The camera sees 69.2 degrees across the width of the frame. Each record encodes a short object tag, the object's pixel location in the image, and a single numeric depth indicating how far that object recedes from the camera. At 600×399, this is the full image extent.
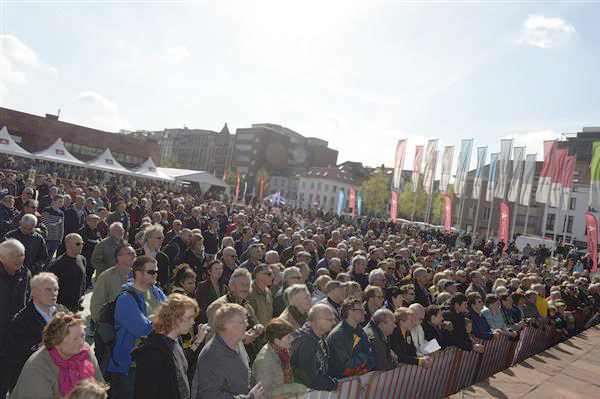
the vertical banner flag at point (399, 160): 30.69
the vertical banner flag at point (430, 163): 30.25
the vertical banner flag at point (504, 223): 22.91
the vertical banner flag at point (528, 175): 27.19
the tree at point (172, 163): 104.86
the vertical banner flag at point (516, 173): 27.52
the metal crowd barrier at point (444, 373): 4.46
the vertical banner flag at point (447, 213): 25.84
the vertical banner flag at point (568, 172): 26.64
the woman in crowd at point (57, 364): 2.75
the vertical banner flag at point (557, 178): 25.81
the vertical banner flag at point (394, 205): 27.41
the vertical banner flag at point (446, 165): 30.14
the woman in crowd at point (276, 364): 3.61
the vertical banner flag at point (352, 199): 33.41
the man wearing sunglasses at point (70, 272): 5.51
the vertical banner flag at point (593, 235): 21.23
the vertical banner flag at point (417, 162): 30.92
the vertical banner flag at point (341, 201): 34.31
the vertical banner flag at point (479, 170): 29.70
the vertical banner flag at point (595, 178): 23.58
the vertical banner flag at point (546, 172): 25.75
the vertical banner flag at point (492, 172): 29.26
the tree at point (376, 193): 73.62
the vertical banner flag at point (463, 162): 29.47
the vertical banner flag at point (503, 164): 28.12
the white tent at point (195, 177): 34.41
